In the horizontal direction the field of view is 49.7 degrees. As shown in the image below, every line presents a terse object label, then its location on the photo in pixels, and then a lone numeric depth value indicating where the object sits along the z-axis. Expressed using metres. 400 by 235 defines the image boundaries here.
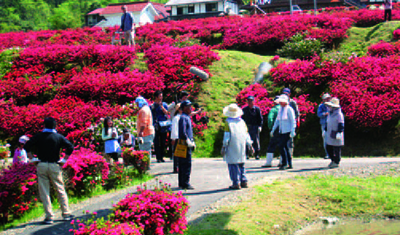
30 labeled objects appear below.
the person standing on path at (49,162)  7.99
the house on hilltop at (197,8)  57.06
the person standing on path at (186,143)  9.40
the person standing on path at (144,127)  11.30
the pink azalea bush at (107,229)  5.24
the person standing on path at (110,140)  11.74
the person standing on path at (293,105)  12.15
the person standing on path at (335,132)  11.01
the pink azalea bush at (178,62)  18.72
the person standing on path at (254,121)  13.61
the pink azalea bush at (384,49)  19.56
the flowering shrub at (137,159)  10.80
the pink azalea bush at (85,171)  9.48
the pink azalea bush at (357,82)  14.54
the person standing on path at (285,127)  11.13
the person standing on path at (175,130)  9.97
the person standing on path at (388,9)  25.09
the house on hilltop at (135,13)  64.54
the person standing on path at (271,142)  11.85
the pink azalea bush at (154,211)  6.05
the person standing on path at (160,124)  12.67
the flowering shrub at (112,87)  17.42
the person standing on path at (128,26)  20.57
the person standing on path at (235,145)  9.12
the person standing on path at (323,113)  12.99
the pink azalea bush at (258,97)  16.41
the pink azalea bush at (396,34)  22.07
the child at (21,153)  11.96
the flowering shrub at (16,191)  8.27
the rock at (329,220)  8.19
